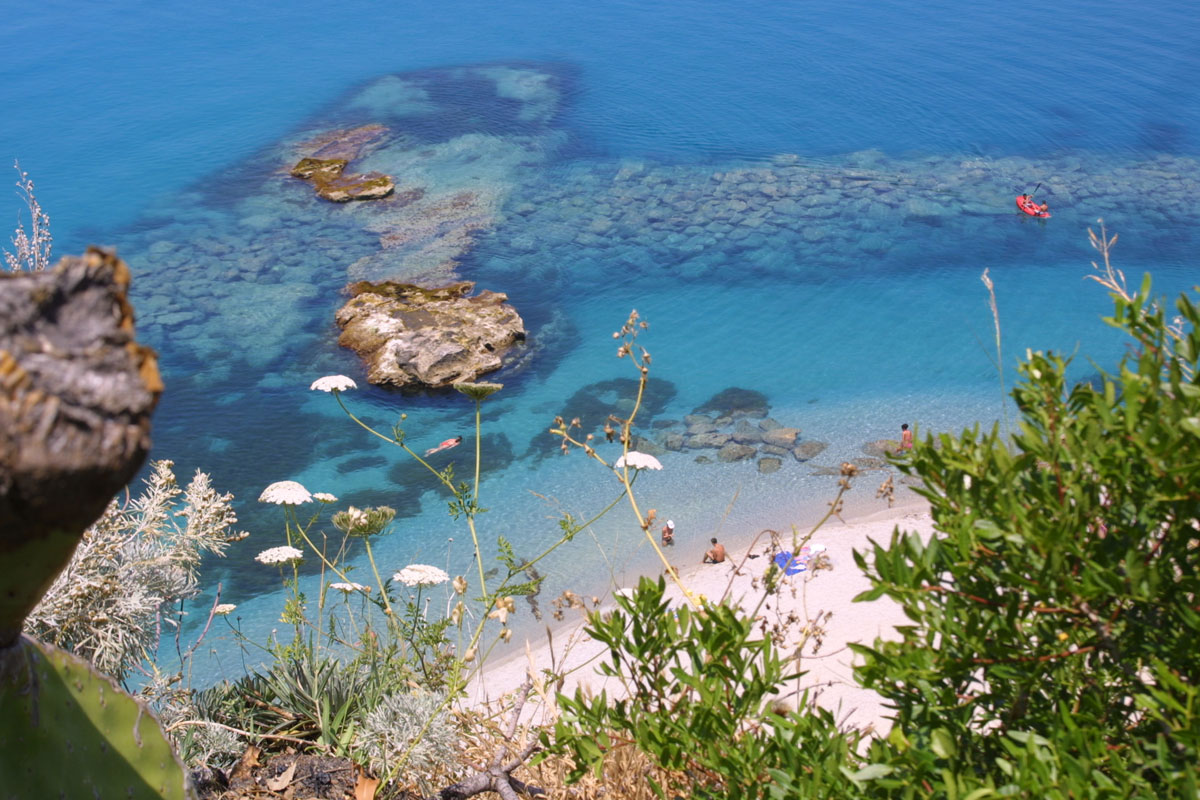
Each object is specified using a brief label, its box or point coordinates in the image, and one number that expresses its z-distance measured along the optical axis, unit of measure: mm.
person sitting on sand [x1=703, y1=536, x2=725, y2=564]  9508
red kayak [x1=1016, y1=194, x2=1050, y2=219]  16922
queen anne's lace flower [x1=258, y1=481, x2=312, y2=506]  5301
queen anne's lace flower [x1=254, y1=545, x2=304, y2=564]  4914
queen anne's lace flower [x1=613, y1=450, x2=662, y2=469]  4477
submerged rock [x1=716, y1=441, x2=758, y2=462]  11430
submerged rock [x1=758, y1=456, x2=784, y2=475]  11234
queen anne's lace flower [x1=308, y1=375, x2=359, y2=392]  6125
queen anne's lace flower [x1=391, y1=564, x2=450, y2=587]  4938
